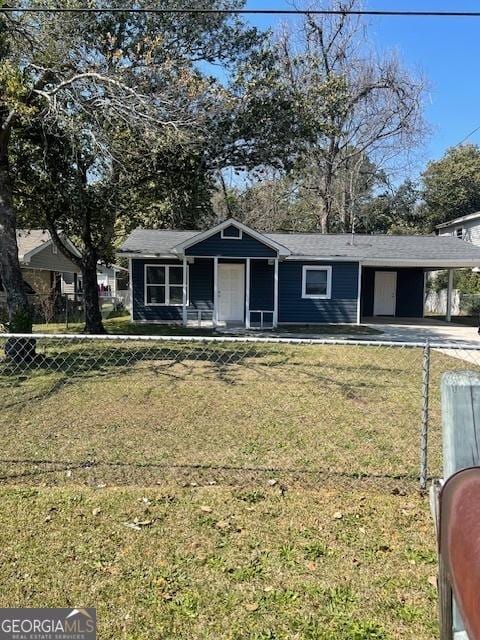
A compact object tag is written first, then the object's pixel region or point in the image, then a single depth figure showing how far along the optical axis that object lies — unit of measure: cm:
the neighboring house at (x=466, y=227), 3038
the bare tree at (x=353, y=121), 2628
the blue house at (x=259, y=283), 1727
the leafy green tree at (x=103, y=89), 795
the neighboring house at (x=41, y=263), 2177
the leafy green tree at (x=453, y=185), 3847
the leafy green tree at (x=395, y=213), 3809
